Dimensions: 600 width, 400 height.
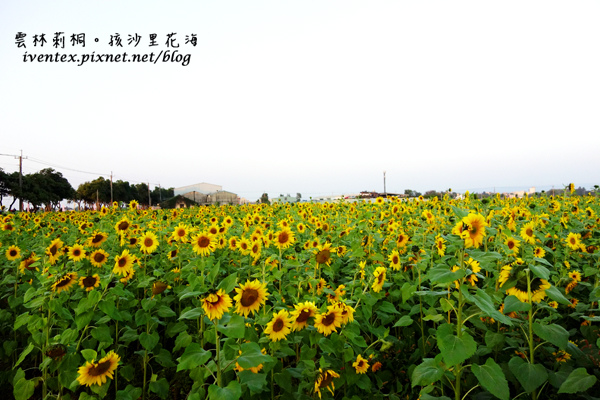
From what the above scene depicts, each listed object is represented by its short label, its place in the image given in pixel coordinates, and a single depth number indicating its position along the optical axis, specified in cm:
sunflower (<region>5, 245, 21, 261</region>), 389
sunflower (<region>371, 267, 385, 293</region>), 266
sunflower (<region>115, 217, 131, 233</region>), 379
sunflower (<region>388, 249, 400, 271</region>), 332
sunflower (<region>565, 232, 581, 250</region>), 372
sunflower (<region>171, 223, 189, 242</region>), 434
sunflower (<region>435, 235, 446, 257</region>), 348
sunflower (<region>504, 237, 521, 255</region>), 320
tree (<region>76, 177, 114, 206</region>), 6531
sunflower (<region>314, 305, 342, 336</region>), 212
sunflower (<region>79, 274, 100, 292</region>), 283
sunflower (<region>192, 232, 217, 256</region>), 340
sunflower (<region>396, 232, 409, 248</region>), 382
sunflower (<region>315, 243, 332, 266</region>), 278
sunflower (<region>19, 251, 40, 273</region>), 340
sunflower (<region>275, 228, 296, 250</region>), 357
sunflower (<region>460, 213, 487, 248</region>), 186
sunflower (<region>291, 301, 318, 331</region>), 203
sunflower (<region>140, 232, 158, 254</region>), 391
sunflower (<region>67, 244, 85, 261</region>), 343
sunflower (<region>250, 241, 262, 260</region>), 347
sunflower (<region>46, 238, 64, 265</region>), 308
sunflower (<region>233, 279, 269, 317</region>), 206
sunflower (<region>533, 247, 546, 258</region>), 359
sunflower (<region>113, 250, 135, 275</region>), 311
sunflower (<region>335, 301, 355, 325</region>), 213
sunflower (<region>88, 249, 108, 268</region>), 333
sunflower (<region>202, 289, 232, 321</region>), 175
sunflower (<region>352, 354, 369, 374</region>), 227
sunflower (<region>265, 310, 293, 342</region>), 205
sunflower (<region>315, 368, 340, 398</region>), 190
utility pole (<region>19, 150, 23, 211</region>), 3897
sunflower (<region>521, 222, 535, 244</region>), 363
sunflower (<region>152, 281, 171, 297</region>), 253
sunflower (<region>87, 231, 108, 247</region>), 346
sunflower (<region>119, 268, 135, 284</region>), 304
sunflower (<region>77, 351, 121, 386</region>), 233
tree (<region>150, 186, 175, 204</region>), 9731
